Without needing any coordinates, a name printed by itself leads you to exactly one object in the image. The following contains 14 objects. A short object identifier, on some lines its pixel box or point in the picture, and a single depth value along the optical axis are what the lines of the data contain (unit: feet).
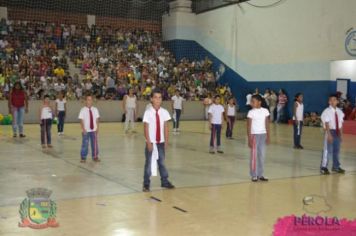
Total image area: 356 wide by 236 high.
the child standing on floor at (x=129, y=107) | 56.13
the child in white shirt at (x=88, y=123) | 32.89
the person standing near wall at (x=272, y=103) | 84.06
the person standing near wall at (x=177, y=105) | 60.08
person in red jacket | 47.37
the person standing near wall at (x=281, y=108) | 82.79
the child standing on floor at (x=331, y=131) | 30.14
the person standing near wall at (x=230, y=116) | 51.98
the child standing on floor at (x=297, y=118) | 44.42
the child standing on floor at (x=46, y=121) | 40.93
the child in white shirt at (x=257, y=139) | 27.40
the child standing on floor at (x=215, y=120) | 39.27
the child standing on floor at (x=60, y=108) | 52.16
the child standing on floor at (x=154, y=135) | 23.81
